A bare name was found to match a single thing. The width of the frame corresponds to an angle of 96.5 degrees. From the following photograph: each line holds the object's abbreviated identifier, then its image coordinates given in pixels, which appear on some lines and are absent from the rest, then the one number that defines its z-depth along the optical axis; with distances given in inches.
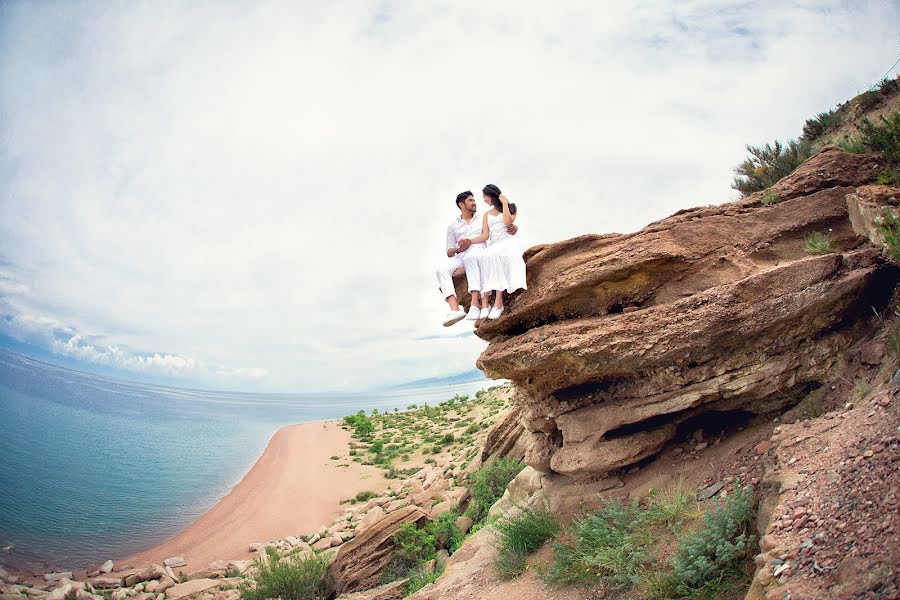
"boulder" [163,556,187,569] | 583.2
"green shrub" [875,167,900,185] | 220.5
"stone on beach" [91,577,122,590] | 502.3
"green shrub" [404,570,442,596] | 333.1
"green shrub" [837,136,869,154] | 254.5
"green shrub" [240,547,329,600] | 398.0
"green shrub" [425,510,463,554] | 427.1
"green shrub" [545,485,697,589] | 179.5
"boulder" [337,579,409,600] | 353.7
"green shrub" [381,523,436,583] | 404.3
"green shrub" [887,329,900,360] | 173.5
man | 287.0
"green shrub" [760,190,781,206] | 252.7
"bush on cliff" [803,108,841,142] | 490.8
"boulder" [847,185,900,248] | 198.8
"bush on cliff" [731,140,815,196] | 394.9
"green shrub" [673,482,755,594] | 148.9
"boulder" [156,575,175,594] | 488.1
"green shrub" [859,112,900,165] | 230.4
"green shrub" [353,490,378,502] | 798.8
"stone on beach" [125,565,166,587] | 516.7
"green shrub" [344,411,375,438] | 1416.1
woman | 278.1
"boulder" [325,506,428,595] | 410.0
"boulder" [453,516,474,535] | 446.4
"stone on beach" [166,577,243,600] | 466.5
